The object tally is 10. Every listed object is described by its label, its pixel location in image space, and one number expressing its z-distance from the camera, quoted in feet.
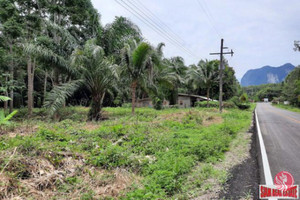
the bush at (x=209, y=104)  71.77
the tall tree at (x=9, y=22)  37.73
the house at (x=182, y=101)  79.77
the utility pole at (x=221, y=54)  53.03
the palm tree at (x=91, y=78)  27.81
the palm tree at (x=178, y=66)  87.04
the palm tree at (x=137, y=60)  32.91
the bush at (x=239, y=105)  82.74
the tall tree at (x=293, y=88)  107.14
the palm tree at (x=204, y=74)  70.74
